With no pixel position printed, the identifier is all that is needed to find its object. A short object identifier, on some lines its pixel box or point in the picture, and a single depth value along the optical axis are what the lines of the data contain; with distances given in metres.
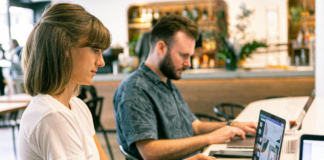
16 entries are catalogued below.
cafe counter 3.95
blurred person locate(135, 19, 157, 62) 4.78
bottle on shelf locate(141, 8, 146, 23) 7.53
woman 0.90
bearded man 1.57
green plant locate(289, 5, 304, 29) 6.42
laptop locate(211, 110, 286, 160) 0.96
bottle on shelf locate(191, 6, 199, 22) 7.07
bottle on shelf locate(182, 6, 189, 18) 7.14
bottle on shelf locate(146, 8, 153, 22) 7.46
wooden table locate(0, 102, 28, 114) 2.99
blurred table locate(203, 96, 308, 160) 1.71
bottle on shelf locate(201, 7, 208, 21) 7.02
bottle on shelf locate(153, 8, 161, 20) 7.40
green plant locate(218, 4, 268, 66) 3.94
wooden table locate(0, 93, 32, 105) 3.55
